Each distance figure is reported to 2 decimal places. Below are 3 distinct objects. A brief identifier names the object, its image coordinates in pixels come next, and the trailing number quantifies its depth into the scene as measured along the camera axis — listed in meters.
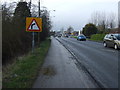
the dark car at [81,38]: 48.28
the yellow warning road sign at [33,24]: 13.79
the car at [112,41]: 19.43
